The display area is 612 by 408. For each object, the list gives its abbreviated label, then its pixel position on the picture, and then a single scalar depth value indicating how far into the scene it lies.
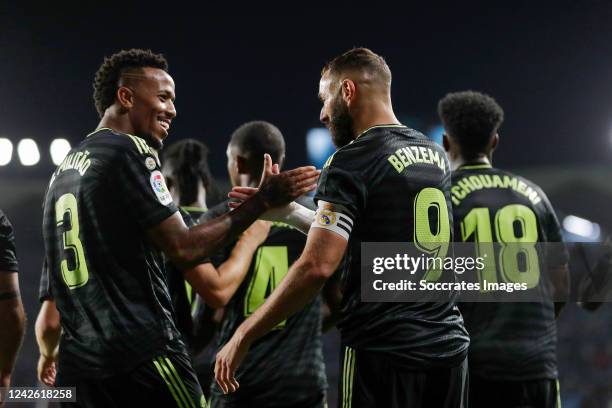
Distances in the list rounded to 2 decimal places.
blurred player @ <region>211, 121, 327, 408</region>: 7.98
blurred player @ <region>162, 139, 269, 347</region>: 7.61
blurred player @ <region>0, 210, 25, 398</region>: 8.42
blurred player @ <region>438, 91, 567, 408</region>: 8.13
